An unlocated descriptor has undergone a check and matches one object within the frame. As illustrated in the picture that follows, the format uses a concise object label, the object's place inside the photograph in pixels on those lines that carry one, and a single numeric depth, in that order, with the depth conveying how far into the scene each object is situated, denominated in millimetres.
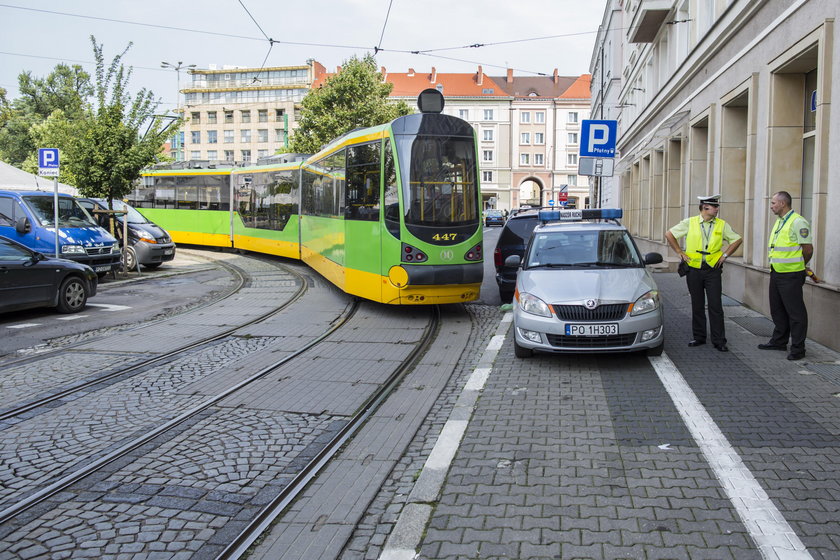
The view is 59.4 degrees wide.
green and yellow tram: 11141
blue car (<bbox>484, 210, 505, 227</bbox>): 58250
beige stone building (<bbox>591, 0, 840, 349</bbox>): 9281
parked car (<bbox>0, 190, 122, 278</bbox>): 15727
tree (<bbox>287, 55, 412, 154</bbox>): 44875
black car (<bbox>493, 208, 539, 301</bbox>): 13203
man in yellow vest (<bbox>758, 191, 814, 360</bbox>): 8016
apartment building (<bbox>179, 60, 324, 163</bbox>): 93062
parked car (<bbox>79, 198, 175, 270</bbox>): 20031
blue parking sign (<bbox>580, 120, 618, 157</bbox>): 15742
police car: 7770
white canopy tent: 22188
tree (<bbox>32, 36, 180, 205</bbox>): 19109
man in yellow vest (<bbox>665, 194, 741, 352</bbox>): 8672
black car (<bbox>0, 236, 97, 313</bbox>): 11484
